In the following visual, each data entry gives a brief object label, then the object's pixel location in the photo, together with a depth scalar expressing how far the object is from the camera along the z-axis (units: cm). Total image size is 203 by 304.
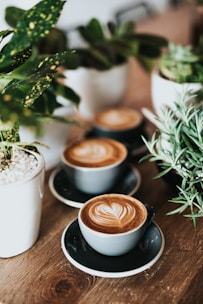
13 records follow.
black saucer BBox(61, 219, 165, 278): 72
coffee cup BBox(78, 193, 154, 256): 71
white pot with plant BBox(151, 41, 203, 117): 103
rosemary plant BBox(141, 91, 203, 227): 79
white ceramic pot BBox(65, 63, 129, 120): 119
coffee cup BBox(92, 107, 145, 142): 109
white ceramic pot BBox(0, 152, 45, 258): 71
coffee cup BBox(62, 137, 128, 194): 89
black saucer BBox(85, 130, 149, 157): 108
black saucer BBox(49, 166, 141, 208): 92
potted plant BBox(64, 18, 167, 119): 117
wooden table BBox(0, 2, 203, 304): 69
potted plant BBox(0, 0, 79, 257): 68
